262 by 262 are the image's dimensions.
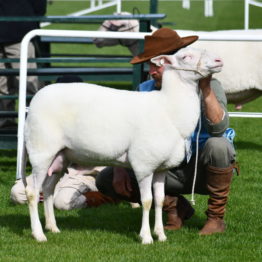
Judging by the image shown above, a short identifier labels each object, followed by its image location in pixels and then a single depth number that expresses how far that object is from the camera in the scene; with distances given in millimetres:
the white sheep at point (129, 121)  10359
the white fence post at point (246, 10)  30203
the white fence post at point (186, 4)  60812
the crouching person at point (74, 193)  13109
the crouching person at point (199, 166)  10844
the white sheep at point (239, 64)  18781
